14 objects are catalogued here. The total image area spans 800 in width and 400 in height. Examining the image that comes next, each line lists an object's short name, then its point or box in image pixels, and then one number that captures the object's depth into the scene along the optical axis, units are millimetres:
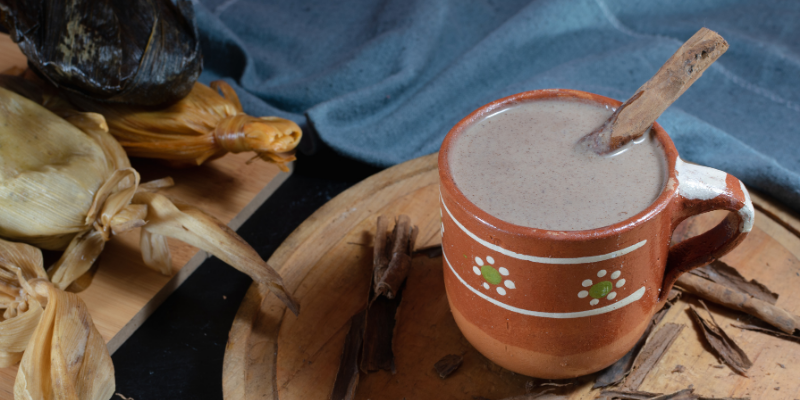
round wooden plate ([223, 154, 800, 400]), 661
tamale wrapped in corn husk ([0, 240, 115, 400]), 682
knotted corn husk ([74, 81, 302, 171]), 966
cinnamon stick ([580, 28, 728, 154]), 580
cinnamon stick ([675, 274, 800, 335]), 691
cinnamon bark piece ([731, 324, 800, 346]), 688
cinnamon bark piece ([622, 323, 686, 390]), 658
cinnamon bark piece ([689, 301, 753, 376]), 661
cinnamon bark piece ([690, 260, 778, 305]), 737
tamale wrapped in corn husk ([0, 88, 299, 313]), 788
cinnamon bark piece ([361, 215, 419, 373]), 695
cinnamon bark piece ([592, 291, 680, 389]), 659
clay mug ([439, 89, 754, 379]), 522
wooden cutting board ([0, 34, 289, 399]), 838
